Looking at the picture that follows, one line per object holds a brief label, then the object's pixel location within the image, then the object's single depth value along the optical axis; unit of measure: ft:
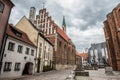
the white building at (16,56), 47.50
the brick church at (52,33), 111.71
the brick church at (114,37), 69.26
